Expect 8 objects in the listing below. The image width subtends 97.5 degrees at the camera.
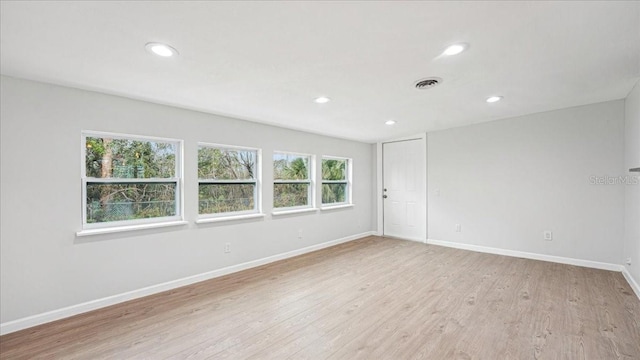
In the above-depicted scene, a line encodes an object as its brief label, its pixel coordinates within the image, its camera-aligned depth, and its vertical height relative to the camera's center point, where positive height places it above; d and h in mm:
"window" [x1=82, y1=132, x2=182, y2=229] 2893 +9
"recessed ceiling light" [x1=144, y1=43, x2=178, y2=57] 1944 +941
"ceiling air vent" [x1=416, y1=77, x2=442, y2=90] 2664 +960
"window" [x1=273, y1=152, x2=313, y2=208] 4664 -9
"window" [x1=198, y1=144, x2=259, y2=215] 3762 +8
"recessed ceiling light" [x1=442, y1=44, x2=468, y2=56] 2027 +970
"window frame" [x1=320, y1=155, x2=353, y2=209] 5891 -34
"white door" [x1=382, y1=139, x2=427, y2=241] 5656 -189
